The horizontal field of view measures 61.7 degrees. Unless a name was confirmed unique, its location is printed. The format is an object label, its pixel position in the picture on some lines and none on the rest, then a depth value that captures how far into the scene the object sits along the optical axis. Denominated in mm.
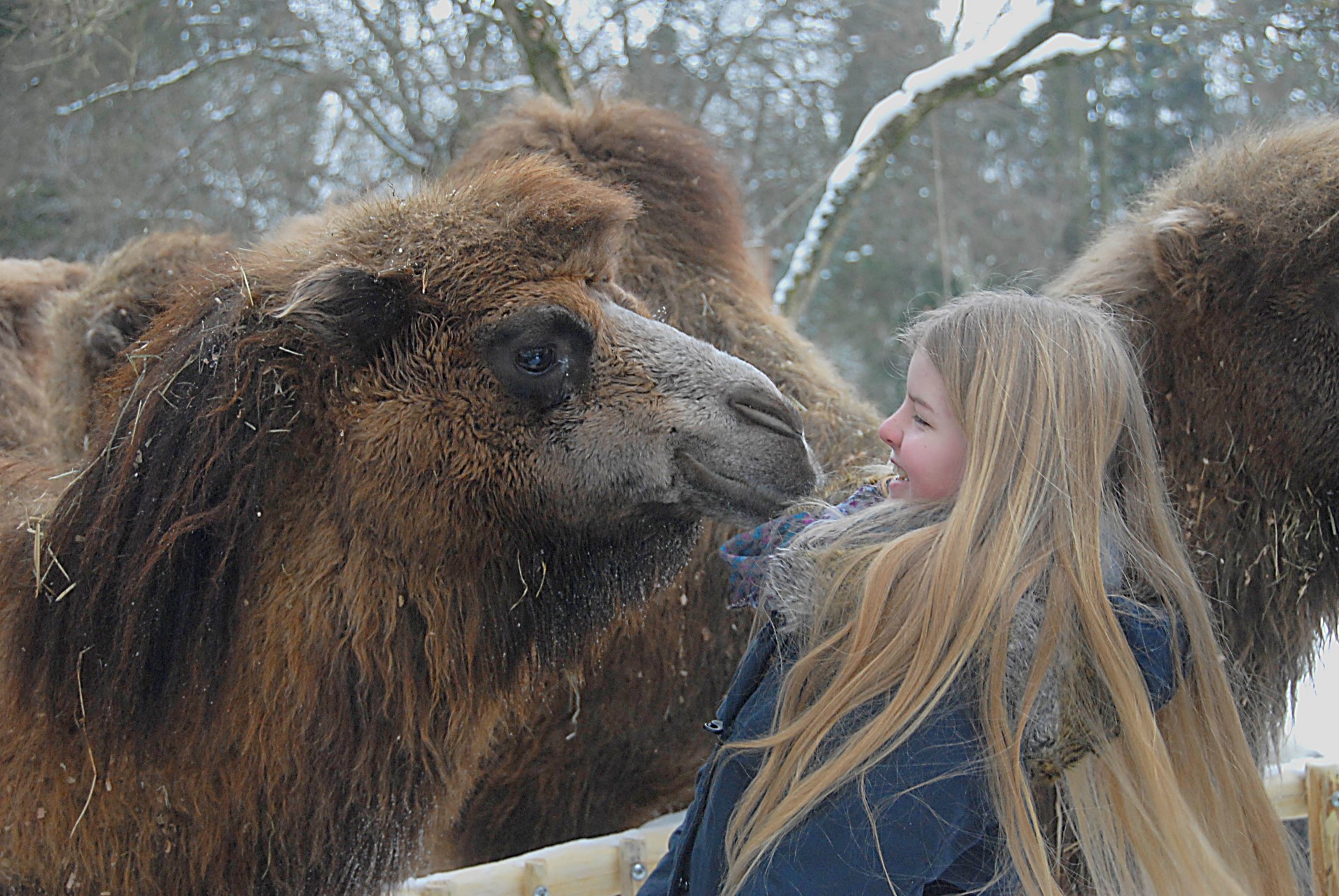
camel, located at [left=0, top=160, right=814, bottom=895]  2209
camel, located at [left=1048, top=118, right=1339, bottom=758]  2844
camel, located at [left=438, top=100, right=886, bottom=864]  3195
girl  1767
